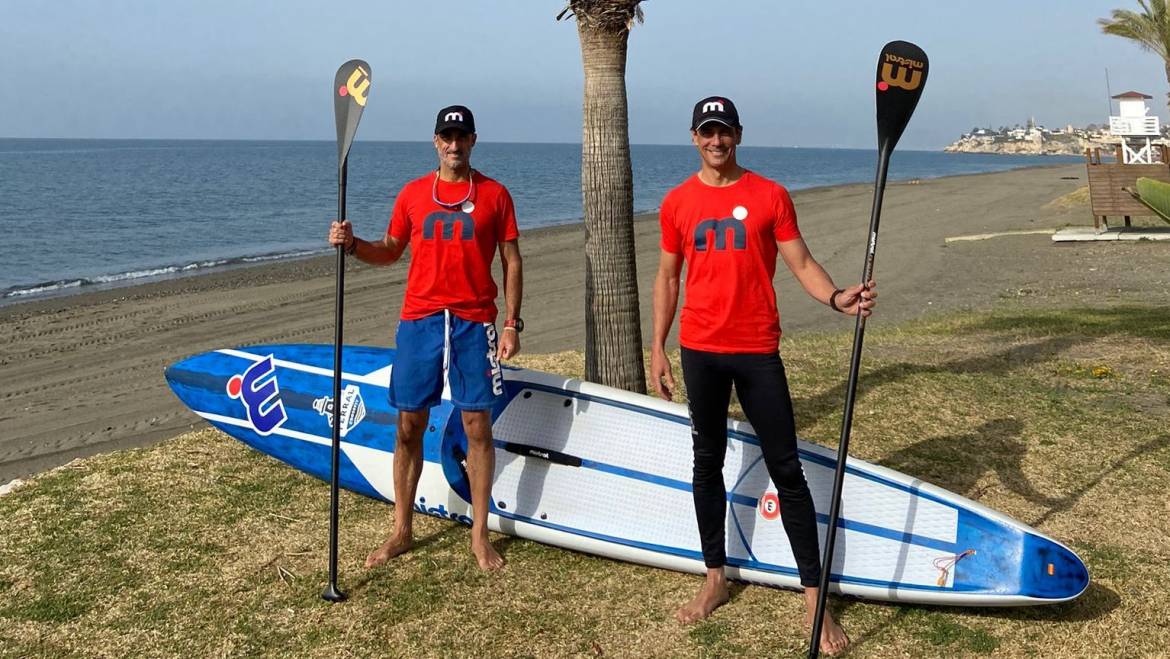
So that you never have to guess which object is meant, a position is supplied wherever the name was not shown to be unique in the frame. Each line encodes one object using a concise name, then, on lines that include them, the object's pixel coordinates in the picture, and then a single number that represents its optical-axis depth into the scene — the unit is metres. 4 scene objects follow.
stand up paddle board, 4.49
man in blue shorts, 4.67
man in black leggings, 4.02
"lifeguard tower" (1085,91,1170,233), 17.95
